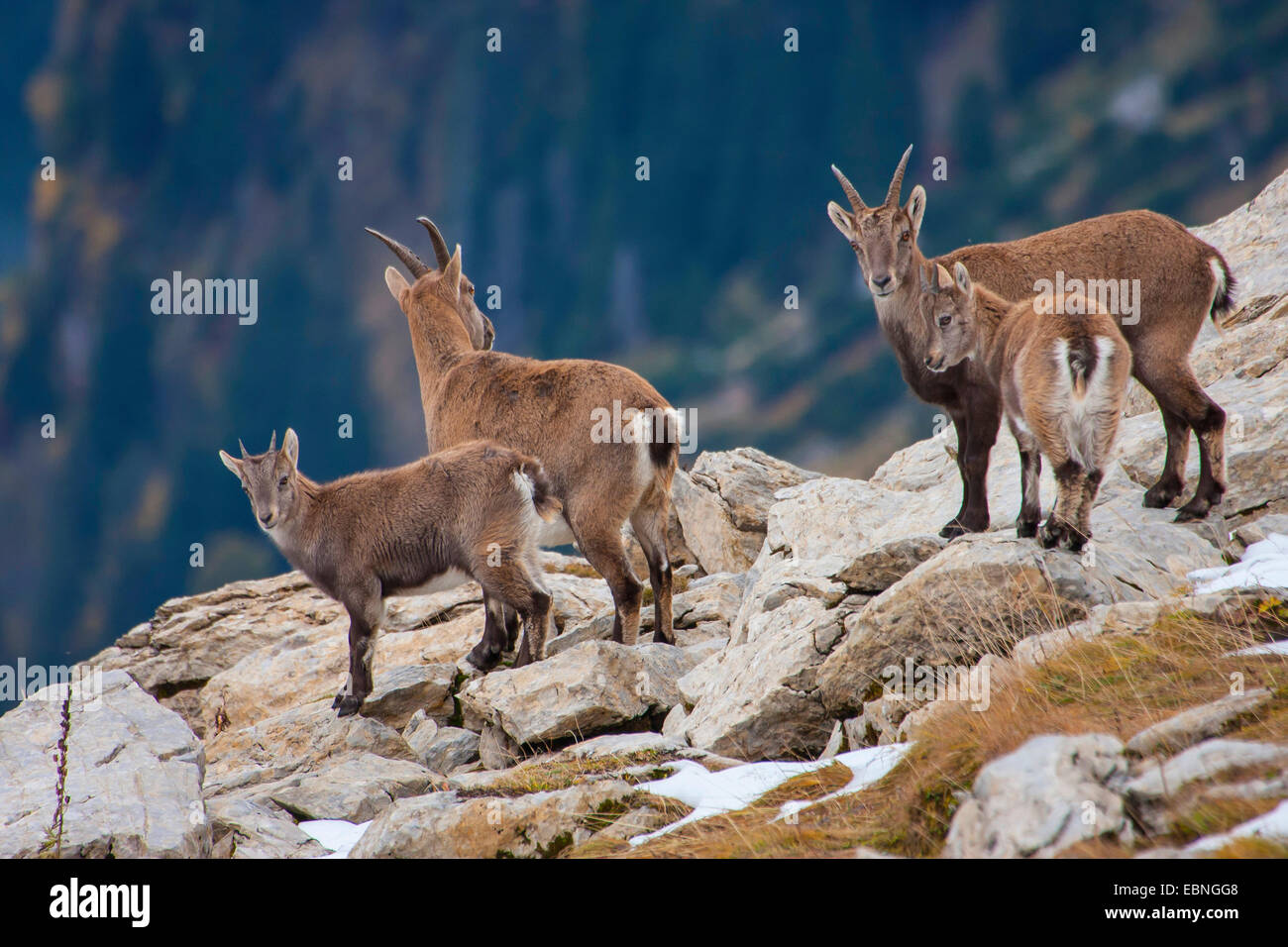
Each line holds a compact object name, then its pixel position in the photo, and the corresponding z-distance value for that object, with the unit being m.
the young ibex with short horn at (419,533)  9.36
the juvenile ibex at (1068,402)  6.92
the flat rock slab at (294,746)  8.51
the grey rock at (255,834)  6.16
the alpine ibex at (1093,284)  8.52
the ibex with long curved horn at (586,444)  9.62
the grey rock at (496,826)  5.37
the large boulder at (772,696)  7.07
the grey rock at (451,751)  8.78
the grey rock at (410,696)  9.64
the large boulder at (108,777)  5.74
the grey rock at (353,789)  6.99
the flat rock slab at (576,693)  8.09
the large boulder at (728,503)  13.21
